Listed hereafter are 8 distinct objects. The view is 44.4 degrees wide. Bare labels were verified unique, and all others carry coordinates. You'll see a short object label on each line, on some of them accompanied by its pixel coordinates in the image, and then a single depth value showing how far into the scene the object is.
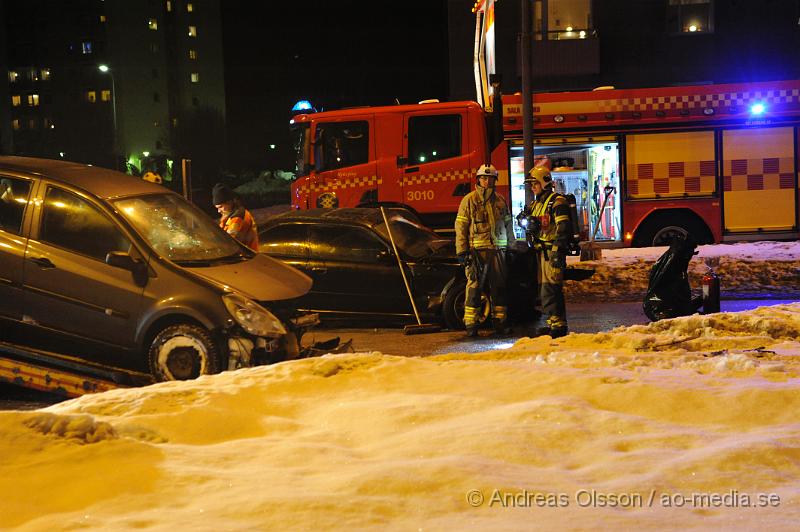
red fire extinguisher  10.47
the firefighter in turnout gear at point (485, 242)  10.01
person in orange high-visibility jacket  9.90
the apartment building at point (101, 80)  85.56
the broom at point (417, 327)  10.19
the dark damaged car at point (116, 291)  6.96
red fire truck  16.16
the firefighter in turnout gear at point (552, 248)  9.32
